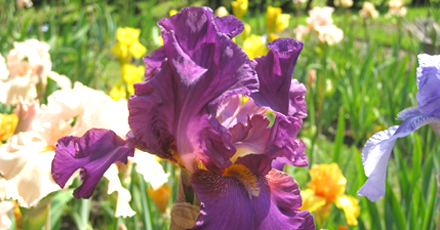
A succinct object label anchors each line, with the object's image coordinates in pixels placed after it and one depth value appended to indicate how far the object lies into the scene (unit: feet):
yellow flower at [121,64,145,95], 2.95
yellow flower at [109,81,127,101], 2.84
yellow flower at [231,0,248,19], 3.98
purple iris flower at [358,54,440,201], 1.36
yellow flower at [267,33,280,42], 3.56
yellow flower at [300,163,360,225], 1.99
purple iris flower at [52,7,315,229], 1.35
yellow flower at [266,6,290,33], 3.87
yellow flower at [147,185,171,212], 2.19
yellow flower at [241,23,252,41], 3.62
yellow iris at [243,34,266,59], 2.72
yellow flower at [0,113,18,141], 1.87
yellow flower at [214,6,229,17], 3.67
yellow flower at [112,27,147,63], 3.36
